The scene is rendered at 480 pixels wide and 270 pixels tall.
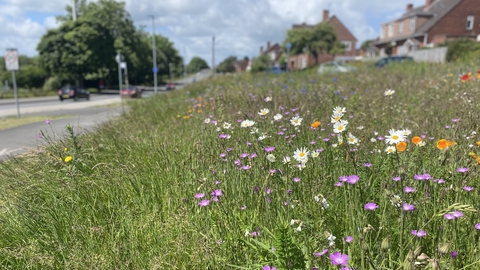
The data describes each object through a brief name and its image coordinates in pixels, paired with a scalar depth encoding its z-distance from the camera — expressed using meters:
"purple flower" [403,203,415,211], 1.41
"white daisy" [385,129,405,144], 2.00
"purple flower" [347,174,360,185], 1.55
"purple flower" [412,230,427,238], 1.44
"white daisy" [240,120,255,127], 2.62
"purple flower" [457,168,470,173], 1.78
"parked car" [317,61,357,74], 19.86
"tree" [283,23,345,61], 45.25
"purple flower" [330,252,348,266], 1.23
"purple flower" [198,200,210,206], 1.78
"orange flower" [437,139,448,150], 1.94
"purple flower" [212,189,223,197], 1.92
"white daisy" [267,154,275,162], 2.06
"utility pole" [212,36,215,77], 47.19
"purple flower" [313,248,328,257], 1.34
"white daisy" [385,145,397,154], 1.90
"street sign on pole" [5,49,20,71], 14.09
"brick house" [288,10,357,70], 61.81
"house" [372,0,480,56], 40.84
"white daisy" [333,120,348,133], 1.94
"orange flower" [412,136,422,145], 2.14
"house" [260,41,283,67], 100.12
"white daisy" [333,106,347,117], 2.38
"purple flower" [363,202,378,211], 1.52
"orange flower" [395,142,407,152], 1.93
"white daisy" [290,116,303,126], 2.72
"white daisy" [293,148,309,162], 1.93
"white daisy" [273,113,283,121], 3.14
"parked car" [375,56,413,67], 20.80
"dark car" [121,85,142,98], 27.49
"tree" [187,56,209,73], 180.75
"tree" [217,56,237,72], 126.06
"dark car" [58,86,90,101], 29.70
